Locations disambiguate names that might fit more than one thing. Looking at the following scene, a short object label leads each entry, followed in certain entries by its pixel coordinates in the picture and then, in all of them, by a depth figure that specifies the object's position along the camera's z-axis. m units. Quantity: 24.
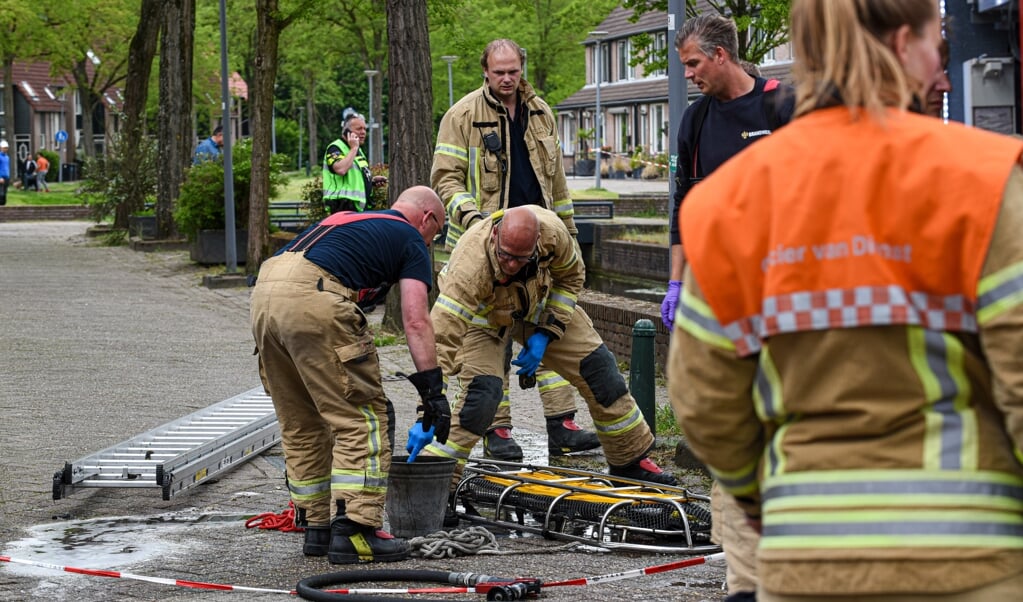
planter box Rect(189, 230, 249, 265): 22.81
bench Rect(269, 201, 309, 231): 24.87
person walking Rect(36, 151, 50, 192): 56.81
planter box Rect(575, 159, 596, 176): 62.47
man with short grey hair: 5.58
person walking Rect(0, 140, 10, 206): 47.09
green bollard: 8.77
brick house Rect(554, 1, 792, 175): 66.26
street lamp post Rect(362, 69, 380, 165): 53.05
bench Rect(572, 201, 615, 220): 24.73
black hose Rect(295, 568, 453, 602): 5.64
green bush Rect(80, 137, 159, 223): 30.47
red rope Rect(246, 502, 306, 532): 6.93
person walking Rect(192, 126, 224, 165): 23.44
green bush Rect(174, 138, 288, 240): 22.58
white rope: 6.38
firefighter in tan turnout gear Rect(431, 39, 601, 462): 8.62
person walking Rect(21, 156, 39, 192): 58.75
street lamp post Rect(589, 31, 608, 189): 44.40
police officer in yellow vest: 17.05
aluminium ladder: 7.35
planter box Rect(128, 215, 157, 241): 29.03
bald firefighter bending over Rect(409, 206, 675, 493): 7.12
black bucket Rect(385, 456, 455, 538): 6.57
